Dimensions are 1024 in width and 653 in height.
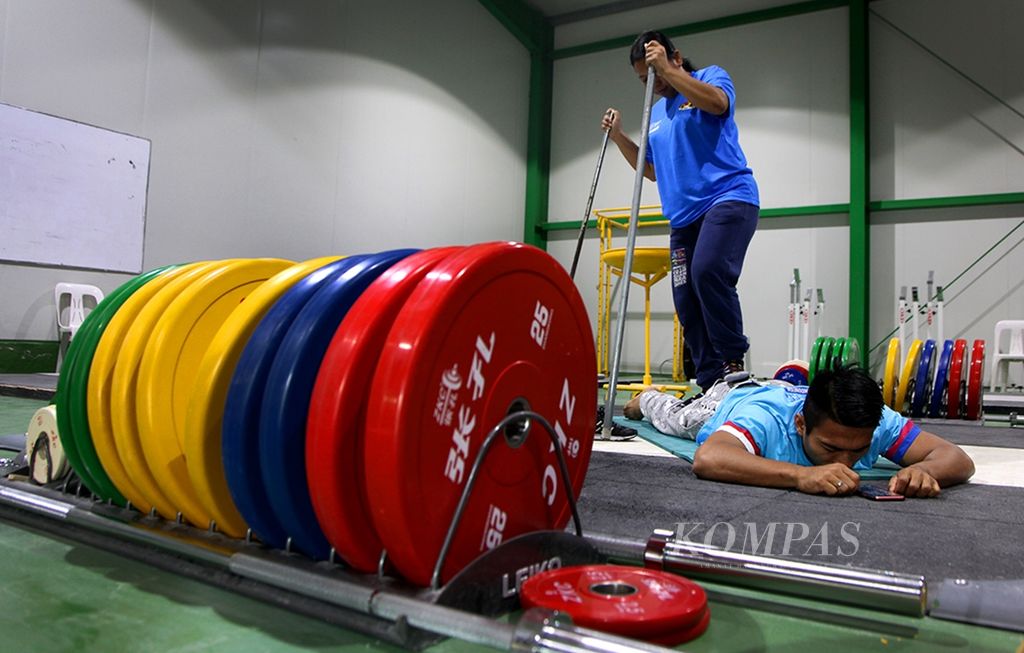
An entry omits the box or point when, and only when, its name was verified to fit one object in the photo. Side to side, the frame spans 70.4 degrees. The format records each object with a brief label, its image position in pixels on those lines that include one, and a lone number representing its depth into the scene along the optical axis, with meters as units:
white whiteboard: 4.78
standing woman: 2.91
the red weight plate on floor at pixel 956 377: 4.13
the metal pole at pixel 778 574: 0.95
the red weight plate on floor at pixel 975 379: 4.08
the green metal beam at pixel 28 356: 4.81
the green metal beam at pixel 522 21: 8.78
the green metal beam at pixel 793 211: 7.79
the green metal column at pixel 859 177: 7.48
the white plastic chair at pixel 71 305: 5.00
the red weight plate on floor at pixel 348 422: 0.85
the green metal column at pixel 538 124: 9.48
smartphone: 1.66
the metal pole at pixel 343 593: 0.69
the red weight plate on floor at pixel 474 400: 0.83
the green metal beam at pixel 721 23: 8.00
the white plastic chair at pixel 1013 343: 5.41
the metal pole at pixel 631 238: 2.80
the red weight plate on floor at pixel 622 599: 0.81
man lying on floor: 1.71
